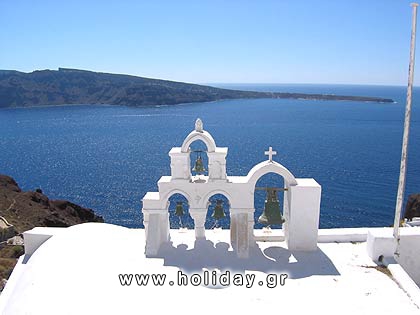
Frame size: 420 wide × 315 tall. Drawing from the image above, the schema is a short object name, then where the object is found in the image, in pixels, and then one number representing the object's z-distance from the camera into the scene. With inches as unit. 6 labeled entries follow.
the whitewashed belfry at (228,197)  448.5
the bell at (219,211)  480.7
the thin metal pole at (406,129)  386.3
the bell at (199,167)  488.6
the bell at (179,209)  497.8
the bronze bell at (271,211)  451.5
